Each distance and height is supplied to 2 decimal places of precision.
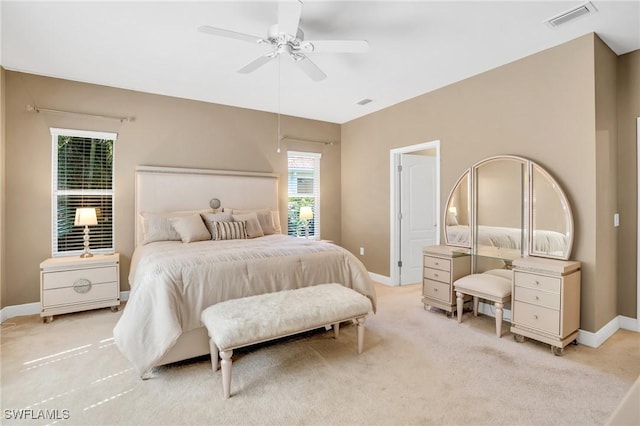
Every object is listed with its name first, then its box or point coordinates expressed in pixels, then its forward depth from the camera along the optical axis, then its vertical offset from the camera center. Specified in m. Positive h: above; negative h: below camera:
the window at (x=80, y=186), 3.82 +0.34
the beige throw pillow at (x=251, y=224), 4.18 -0.14
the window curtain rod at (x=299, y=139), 5.34 +1.27
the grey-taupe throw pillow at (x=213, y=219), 3.96 -0.07
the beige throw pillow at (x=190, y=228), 3.75 -0.18
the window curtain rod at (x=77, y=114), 3.63 +1.20
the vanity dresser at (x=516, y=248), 2.74 -0.39
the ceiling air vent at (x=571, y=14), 2.41 +1.56
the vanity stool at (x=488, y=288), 3.07 -0.76
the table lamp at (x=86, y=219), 3.62 -0.06
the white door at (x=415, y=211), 4.93 +0.03
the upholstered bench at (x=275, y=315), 2.08 -0.74
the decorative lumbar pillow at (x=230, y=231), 3.91 -0.22
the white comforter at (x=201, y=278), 2.25 -0.55
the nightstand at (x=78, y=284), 3.39 -0.78
